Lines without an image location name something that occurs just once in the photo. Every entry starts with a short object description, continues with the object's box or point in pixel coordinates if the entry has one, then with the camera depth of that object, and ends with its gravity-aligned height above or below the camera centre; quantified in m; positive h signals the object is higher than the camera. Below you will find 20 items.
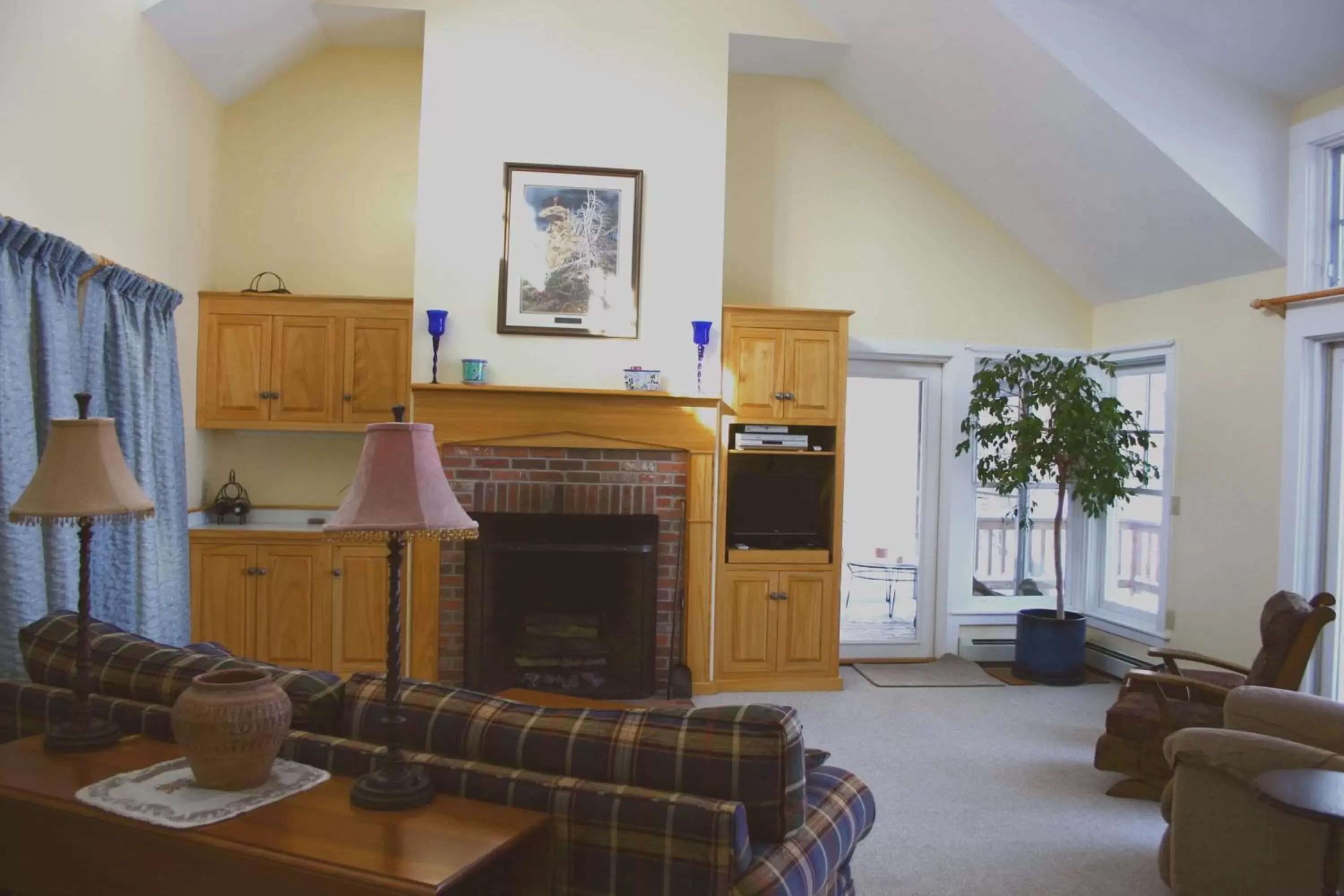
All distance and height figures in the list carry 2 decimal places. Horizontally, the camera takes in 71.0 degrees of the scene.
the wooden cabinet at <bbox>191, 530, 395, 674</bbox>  5.08 -0.90
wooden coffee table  1.61 -0.73
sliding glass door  6.13 -0.38
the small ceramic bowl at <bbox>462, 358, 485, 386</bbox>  4.98 +0.37
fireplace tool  5.05 -1.20
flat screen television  5.54 -0.37
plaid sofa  1.75 -0.67
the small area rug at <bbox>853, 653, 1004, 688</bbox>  5.62 -1.36
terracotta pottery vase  1.85 -0.58
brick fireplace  5.05 -0.25
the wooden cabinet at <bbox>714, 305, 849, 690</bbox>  5.34 -0.60
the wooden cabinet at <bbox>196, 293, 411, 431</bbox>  5.28 +0.44
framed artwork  5.11 +1.06
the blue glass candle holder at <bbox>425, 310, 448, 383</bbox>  4.92 +0.61
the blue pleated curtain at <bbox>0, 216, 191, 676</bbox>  3.05 +0.09
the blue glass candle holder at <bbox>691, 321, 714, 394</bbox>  5.11 +0.61
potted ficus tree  5.40 +0.05
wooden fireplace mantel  5.01 +0.08
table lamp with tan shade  2.16 -0.15
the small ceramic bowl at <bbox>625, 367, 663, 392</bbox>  5.07 +0.36
